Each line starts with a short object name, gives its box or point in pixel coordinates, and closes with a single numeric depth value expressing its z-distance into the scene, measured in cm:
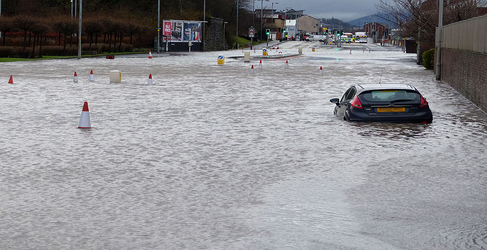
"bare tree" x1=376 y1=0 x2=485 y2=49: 5031
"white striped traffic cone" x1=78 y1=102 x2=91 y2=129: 1652
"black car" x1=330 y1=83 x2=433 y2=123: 1714
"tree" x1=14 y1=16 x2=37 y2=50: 5972
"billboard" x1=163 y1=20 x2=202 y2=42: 9012
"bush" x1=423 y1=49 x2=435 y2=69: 4870
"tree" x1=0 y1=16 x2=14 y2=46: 5947
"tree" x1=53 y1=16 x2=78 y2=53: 6689
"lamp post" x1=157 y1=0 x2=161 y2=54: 8445
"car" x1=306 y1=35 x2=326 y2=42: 17675
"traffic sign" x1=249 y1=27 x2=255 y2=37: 11162
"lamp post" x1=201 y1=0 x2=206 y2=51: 9900
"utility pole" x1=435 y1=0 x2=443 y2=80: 3775
